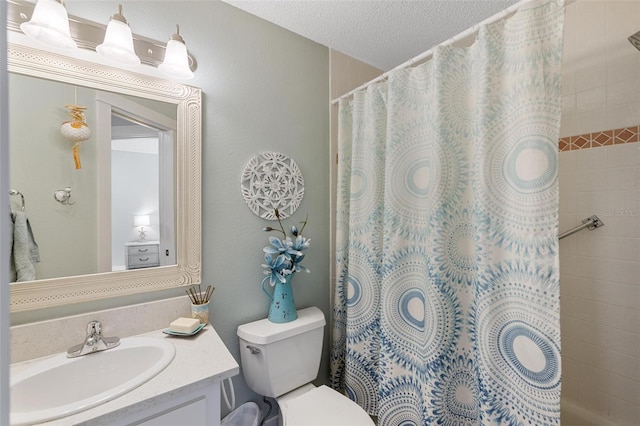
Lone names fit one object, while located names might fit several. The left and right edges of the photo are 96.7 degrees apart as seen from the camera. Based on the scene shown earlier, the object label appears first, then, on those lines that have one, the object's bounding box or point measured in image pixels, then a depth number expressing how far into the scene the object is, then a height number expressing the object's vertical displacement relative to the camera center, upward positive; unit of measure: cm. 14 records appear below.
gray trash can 138 -101
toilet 126 -79
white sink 76 -53
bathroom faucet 99 -48
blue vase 145 -48
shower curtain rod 92 +67
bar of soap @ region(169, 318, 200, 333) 114 -46
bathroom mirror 101 +13
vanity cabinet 80 -59
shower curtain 90 -9
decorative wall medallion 148 +15
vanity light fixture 93 +64
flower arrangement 145 -24
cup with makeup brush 126 -41
